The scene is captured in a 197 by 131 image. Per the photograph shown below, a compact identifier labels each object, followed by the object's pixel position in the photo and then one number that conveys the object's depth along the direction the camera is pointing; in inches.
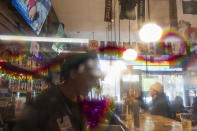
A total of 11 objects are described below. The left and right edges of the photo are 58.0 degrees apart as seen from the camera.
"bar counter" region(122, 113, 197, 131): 71.2
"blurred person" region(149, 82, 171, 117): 139.3
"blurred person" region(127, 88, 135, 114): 73.7
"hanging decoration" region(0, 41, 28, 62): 96.8
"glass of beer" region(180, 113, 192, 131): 65.0
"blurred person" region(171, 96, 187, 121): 210.7
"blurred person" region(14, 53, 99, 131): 37.8
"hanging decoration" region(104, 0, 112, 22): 161.3
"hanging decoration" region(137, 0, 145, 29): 147.5
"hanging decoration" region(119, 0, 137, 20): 155.1
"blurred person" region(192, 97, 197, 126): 92.0
